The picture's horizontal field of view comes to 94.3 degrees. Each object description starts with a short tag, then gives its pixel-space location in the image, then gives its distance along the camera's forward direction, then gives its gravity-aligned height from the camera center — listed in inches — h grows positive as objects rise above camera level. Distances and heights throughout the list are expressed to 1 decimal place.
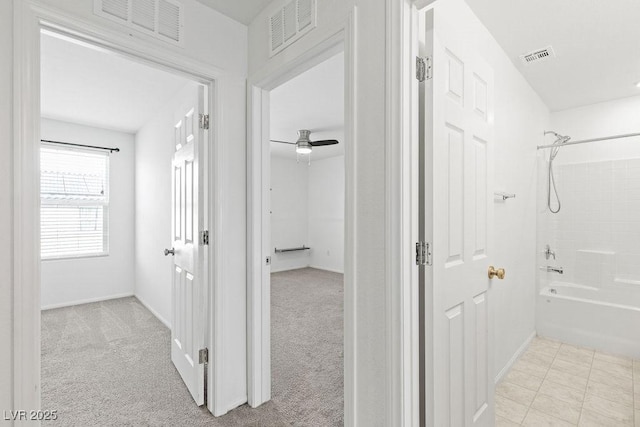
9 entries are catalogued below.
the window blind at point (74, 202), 159.2 +5.9
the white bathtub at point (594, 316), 107.6 -39.8
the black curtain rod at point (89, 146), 155.8 +37.6
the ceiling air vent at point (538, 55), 90.0 +49.2
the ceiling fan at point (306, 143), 172.6 +41.0
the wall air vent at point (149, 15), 57.8 +40.8
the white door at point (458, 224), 46.3 -2.0
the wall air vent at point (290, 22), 60.8 +41.7
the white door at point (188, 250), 76.8 -10.5
